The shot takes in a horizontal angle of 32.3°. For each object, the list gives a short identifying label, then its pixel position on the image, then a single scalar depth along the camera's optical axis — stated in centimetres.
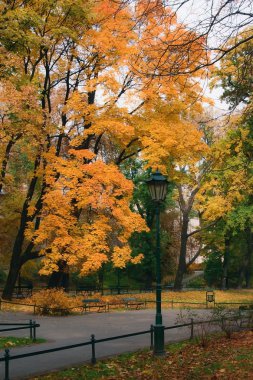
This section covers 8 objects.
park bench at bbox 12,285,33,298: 3032
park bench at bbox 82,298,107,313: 2408
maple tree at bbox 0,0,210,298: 2258
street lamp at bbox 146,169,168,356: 1185
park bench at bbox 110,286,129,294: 4579
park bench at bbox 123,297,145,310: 2614
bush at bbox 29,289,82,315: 2178
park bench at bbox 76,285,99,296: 3828
